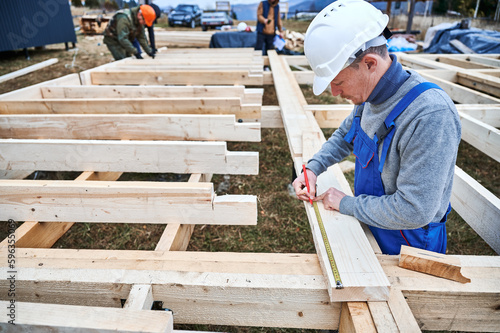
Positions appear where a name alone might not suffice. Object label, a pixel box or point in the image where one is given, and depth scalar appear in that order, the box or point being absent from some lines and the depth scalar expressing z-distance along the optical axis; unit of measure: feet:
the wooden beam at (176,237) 5.80
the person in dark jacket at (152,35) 23.90
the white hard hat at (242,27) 46.61
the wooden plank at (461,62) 20.39
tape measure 4.13
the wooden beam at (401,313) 3.79
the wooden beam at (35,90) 11.44
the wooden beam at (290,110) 9.11
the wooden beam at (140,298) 4.21
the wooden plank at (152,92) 12.01
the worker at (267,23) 26.08
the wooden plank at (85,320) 3.53
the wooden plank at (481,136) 8.89
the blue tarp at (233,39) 34.68
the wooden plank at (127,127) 9.12
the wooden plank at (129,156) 7.85
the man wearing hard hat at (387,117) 4.19
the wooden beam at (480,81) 14.97
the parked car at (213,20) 66.08
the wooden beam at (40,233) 6.10
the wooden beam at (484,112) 11.19
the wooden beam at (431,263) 4.36
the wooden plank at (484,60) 20.86
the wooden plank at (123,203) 6.30
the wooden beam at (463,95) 13.11
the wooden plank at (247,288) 4.39
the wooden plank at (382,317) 3.78
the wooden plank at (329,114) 11.44
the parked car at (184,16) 77.41
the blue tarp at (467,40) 28.40
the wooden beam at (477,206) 6.04
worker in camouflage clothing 21.91
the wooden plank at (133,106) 10.50
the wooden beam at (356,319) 3.83
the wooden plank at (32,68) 17.68
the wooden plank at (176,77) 14.62
